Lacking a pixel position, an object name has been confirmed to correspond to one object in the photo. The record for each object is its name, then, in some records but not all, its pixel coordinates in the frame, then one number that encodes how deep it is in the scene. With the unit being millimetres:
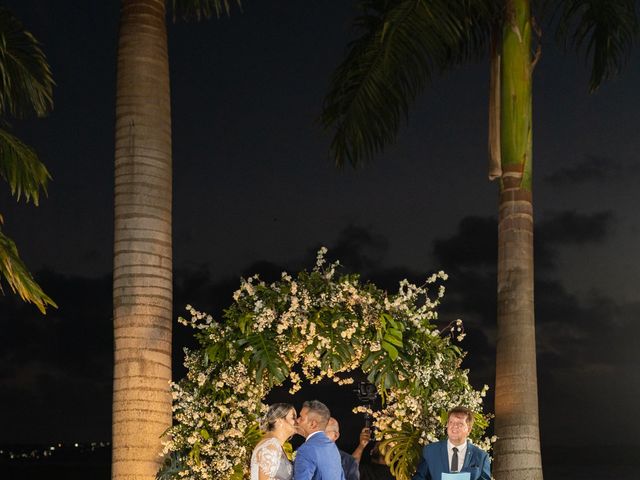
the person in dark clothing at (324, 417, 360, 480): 10008
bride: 8820
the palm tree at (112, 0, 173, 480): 11211
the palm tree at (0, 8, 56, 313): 11641
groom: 8672
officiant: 8945
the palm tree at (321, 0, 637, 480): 13094
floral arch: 10969
